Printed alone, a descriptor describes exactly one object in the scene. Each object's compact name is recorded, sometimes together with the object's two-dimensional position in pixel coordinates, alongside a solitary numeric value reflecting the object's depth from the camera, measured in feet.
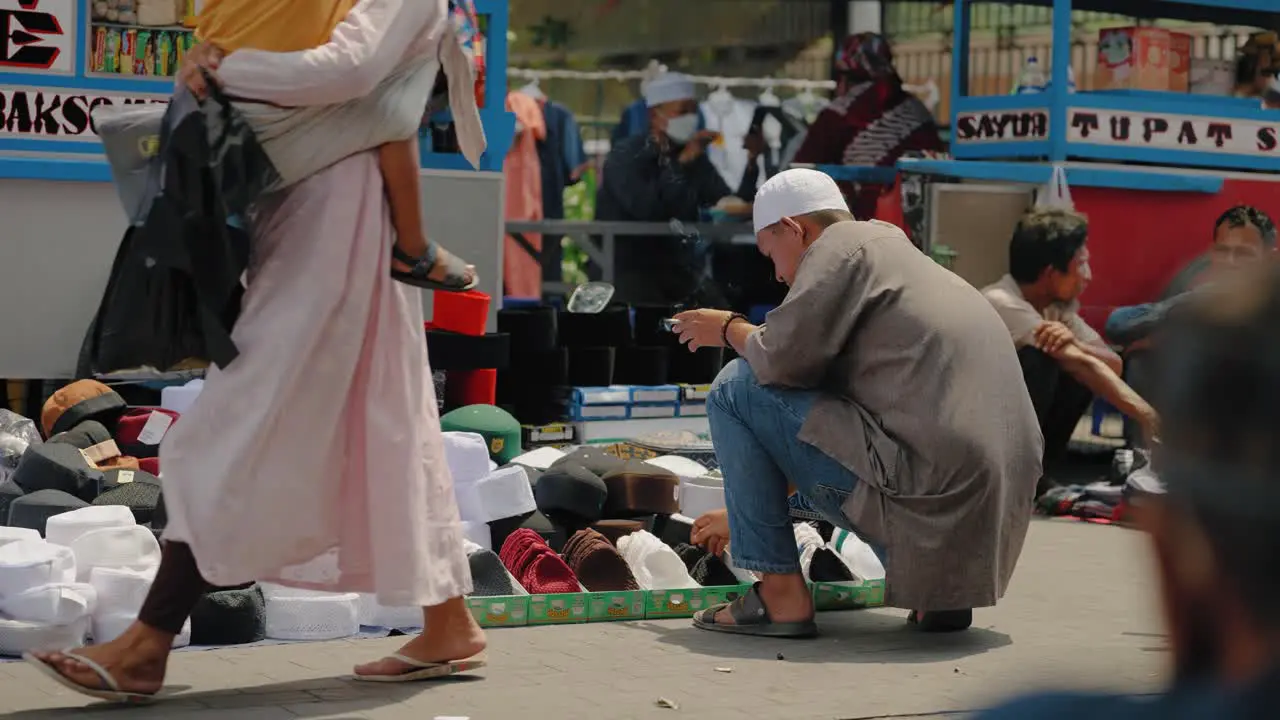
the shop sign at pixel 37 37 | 47.83
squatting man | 29.04
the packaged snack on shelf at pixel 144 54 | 49.42
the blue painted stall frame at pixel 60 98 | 48.06
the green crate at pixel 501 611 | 30.78
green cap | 42.24
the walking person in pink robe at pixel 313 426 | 23.58
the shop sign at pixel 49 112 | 48.01
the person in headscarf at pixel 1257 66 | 66.64
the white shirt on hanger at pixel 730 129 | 95.45
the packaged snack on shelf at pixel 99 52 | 48.83
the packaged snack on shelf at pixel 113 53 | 48.98
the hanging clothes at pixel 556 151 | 93.66
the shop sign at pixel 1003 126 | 60.23
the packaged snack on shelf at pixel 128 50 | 49.24
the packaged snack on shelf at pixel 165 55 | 49.73
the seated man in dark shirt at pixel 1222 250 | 49.49
